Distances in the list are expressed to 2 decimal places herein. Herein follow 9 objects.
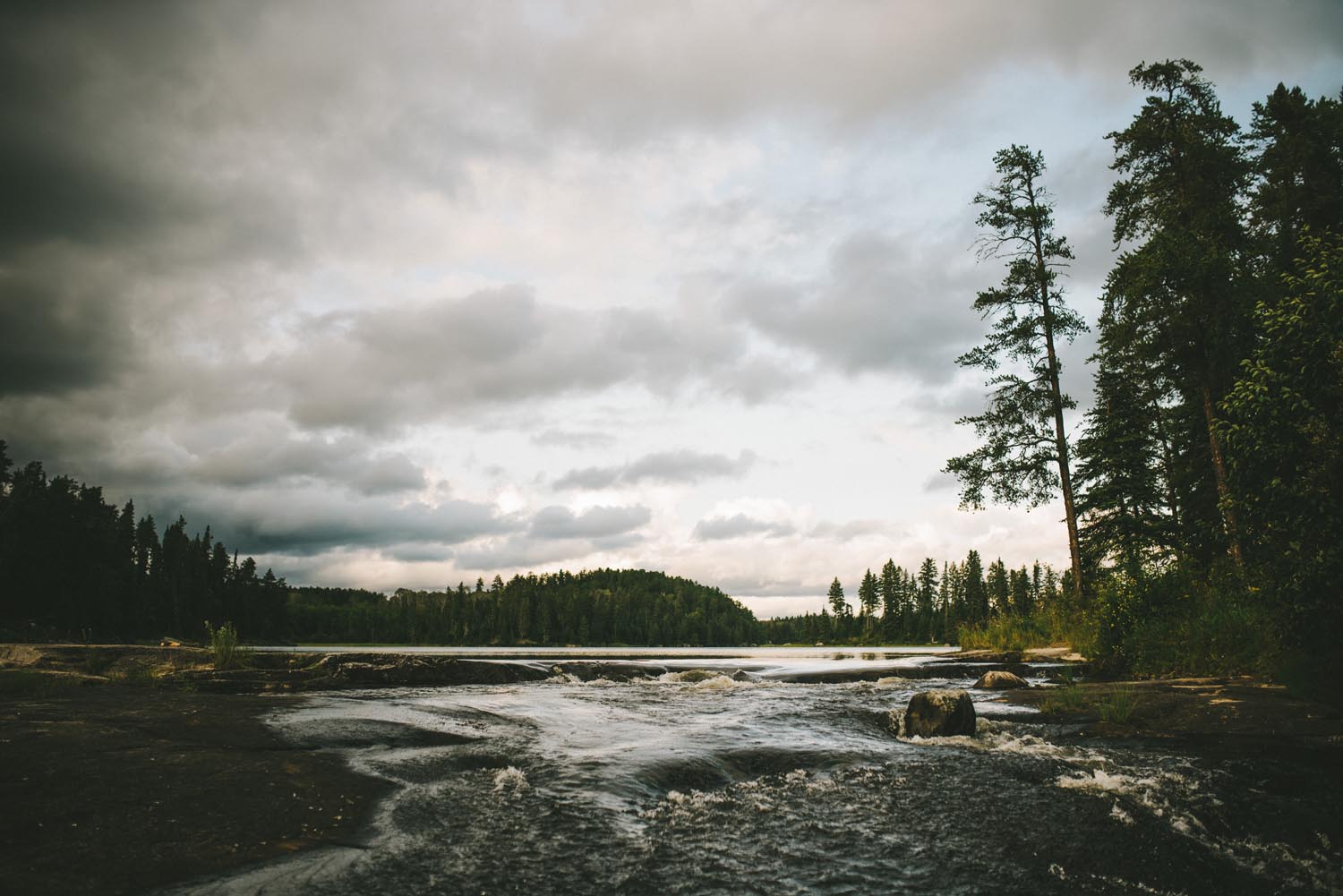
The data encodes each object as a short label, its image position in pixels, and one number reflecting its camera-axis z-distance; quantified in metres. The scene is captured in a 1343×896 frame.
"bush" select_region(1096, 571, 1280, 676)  13.84
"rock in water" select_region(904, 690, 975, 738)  10.93
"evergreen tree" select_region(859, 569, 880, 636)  146.12
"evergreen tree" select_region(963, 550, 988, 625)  128.88
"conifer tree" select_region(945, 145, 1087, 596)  23.94
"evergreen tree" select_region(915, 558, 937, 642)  134.88
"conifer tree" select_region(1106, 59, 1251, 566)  20.00
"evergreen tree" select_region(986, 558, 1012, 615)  132.88
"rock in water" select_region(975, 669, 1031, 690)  17.55
